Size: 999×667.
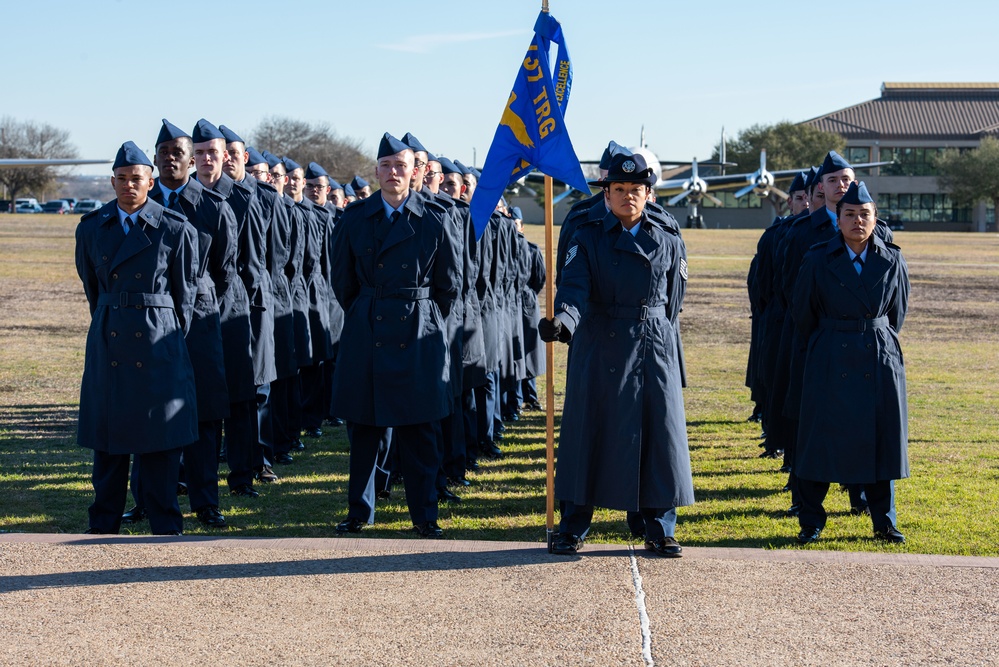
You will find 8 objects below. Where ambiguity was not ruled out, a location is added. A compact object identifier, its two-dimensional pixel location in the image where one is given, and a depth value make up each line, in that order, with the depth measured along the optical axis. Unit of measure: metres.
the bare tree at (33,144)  106.81
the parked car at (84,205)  96.06
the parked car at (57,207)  94.81
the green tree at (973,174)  94.75
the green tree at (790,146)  98.12
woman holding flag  5.93
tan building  100.81
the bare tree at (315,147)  90.81
